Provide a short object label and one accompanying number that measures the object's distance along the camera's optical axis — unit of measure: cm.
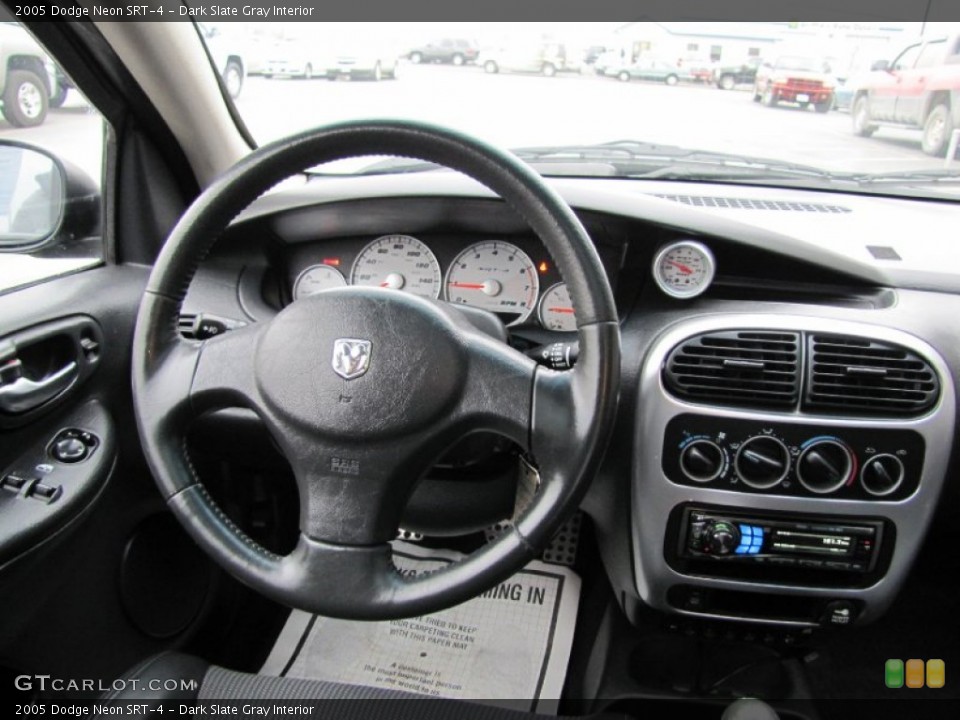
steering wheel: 100
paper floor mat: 186
